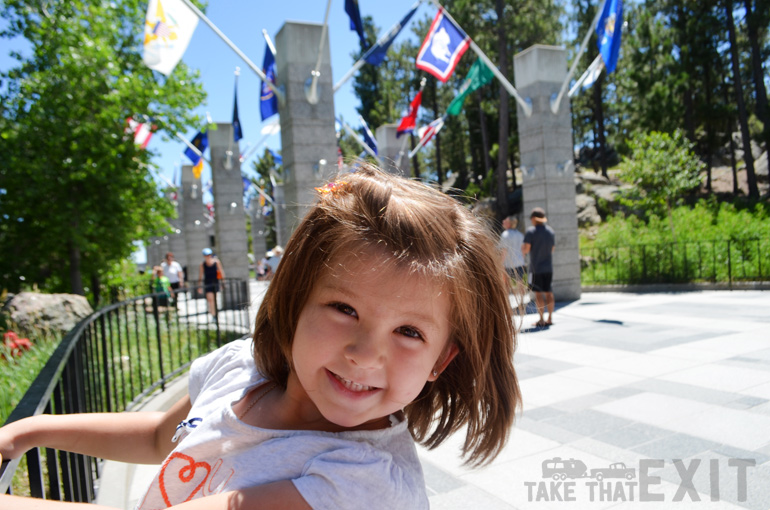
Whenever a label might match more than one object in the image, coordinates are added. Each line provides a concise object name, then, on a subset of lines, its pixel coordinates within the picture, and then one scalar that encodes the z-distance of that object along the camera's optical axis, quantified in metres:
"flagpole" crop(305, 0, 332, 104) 10.51
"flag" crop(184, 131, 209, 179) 18.14
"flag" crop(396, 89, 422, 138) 15.87
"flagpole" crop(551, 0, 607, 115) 11.89
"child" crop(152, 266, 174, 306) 14.06
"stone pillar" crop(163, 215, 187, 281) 33.56
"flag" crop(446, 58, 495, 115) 13.19
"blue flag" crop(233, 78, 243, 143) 15.59
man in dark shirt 9.23
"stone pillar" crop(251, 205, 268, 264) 44.69
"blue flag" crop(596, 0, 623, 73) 11.69
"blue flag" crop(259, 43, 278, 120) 11.57
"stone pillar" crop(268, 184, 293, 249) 25.37
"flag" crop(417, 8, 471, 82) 11.73
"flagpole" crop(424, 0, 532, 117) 11.87
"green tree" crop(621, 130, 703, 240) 17.30
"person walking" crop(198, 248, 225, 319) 13.42
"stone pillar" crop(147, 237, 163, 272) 39.59
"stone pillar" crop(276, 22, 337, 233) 10.88
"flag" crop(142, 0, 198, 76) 9.59
